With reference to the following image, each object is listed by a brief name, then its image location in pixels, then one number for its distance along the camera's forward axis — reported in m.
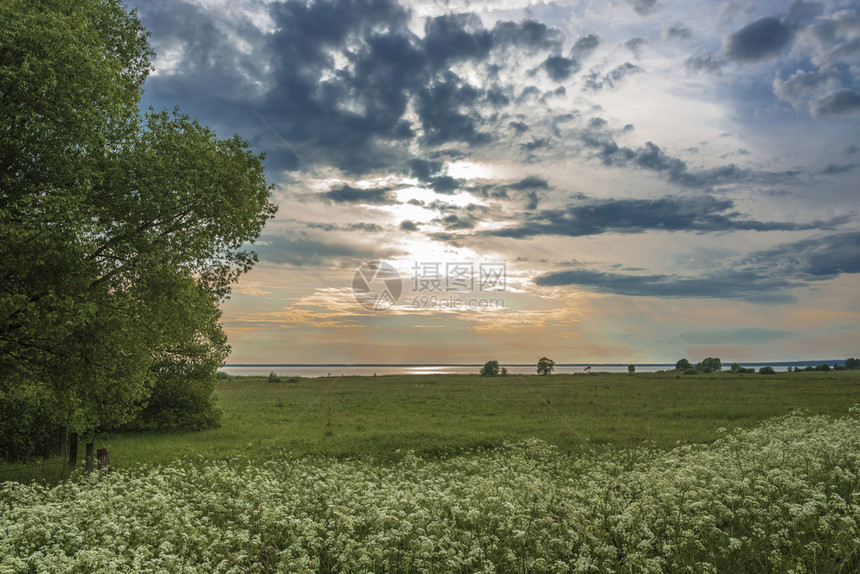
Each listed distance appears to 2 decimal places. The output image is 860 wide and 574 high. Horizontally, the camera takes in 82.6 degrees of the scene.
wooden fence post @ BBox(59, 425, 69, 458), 23.30
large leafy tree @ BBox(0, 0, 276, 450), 15.05
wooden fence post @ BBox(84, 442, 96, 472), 19.30
